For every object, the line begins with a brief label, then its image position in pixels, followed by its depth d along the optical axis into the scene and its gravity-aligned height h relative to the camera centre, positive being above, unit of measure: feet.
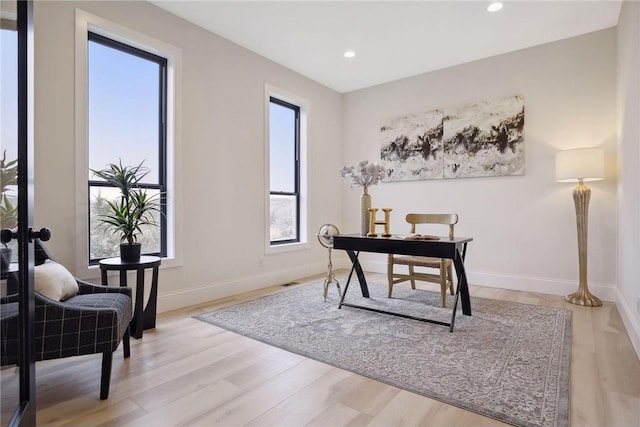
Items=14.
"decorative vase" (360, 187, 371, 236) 10.67 +0.01
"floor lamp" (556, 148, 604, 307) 10.74 +1.06
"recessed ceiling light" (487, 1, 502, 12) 10.19 +6.15
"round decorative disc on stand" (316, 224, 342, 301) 11.61 -0.92
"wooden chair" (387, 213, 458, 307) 10.91 -1.71
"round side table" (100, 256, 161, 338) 8.21 -1.84
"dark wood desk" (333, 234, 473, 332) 8.74 -1.02
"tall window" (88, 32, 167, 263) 9.34 +2.55
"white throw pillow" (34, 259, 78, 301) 6.03 -1.29
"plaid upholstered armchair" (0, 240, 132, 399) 5.35 -1.93
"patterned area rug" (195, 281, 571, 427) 5.71 -3.03
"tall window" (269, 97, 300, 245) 14.98 +1.82
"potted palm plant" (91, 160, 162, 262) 8.52 +0.10
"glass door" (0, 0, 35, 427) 3.97 -0.04
